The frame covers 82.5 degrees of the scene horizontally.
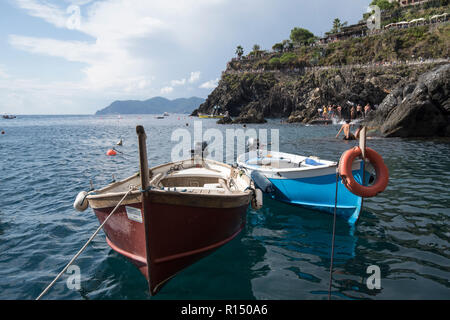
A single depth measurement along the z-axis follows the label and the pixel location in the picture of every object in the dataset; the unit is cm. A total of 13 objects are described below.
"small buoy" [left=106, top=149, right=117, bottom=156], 2304
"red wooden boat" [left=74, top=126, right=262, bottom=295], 488
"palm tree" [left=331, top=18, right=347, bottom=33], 10764
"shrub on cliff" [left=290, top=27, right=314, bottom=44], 11631
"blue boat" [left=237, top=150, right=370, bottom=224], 834
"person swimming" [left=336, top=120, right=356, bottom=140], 2421
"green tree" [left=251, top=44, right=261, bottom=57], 11838
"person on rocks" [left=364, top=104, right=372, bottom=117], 4738
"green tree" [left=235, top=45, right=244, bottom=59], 12100
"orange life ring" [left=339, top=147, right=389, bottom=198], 558
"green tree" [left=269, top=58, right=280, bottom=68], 9844
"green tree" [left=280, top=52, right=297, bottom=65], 9694
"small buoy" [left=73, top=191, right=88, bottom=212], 636
